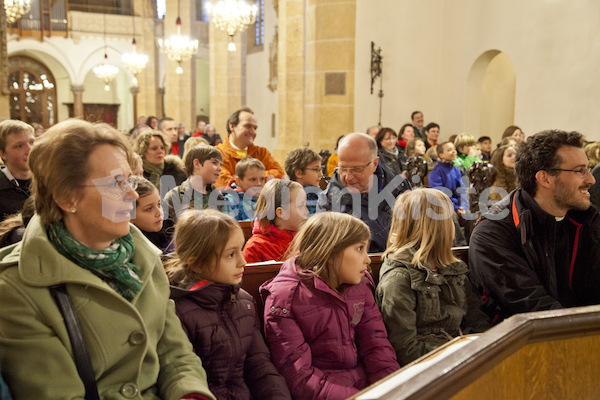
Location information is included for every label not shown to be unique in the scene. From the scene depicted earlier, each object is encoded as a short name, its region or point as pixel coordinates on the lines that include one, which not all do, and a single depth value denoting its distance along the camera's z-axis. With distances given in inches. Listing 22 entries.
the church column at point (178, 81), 807.7
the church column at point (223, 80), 701.9
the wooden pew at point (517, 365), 54.2
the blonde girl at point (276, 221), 135.6
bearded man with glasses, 113.1
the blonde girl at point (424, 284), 105.7
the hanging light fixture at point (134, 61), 798.5
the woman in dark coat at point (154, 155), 210.4
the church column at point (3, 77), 307.1
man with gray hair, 142.3
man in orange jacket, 226.5
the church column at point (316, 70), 407.2
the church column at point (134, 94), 955.3
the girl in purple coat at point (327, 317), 95.0
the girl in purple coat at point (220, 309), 87.7
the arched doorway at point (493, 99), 434.9
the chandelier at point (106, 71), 888.9
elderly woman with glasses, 62.9
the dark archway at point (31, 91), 990.4
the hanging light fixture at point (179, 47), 600.4
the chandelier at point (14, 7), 541.6
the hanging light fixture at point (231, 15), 466.0
